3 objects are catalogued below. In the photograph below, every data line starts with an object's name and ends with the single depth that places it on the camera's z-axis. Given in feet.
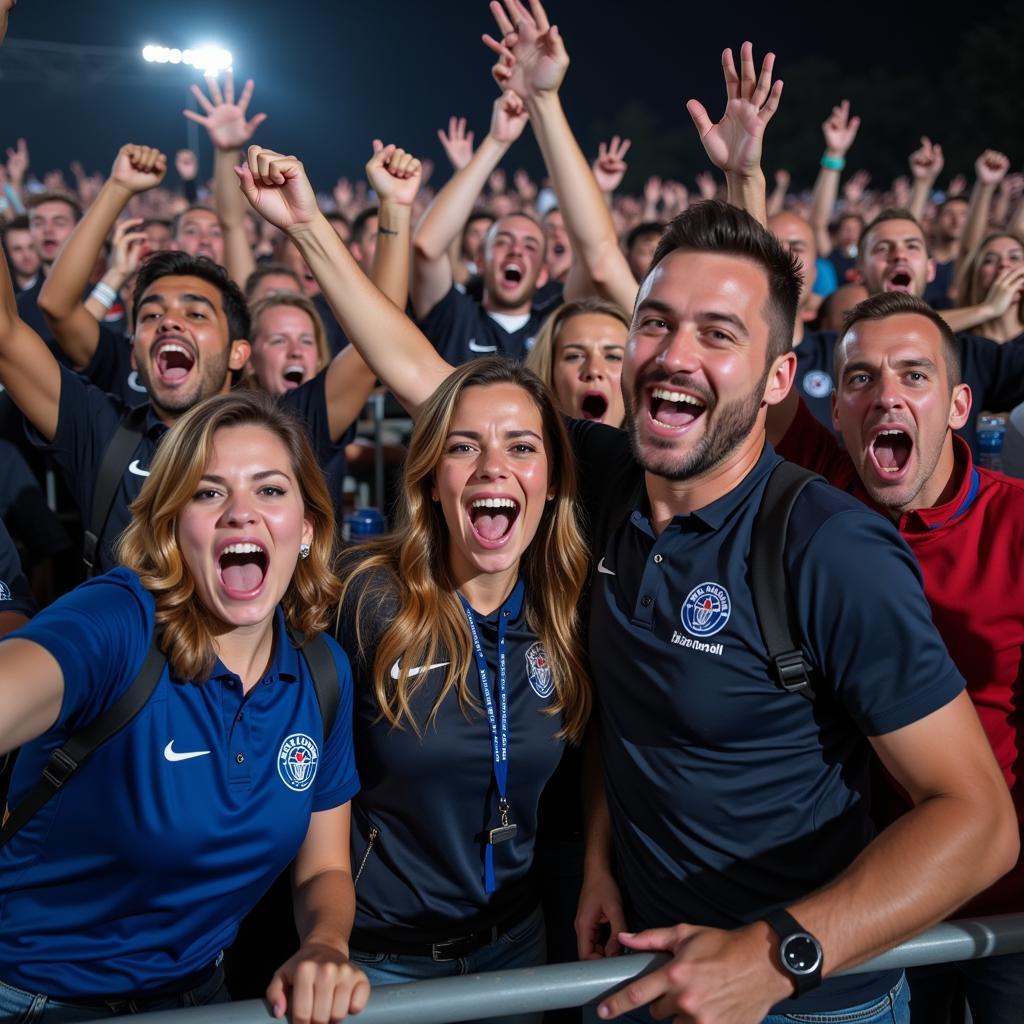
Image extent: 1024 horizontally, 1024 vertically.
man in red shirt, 7.75
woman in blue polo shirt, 6.48
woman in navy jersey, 7.86
